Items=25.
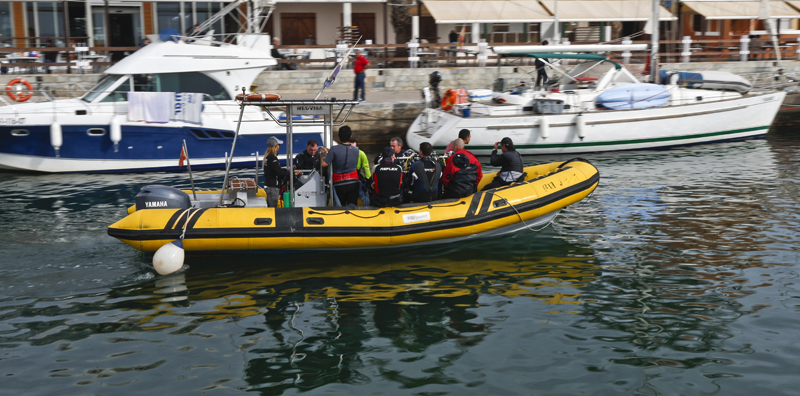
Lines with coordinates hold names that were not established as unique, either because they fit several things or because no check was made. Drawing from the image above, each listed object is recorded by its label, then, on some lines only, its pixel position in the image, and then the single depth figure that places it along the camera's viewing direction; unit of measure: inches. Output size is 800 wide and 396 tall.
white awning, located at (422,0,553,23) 991.7
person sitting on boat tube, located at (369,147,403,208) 350.9
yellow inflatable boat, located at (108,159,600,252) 334.3
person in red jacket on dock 739.4
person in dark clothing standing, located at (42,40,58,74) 915.7
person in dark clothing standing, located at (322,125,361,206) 353.4
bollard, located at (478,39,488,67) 895.3
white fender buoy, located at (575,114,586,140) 649.0
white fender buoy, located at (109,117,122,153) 569.0
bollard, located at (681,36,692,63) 948.4
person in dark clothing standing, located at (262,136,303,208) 371.2
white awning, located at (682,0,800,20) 1055.6
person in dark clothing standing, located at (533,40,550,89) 705.5
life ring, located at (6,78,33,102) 612.1
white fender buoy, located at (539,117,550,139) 645.3
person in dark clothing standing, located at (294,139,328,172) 399.5
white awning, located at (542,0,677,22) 1019.3
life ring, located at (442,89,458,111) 670.5
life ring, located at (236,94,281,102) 538.0
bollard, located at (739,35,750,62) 942.7
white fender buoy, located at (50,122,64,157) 557.0
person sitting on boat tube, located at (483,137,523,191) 400.5
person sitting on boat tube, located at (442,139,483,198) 373.1
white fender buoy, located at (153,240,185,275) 311.1
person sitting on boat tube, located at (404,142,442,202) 359.6
